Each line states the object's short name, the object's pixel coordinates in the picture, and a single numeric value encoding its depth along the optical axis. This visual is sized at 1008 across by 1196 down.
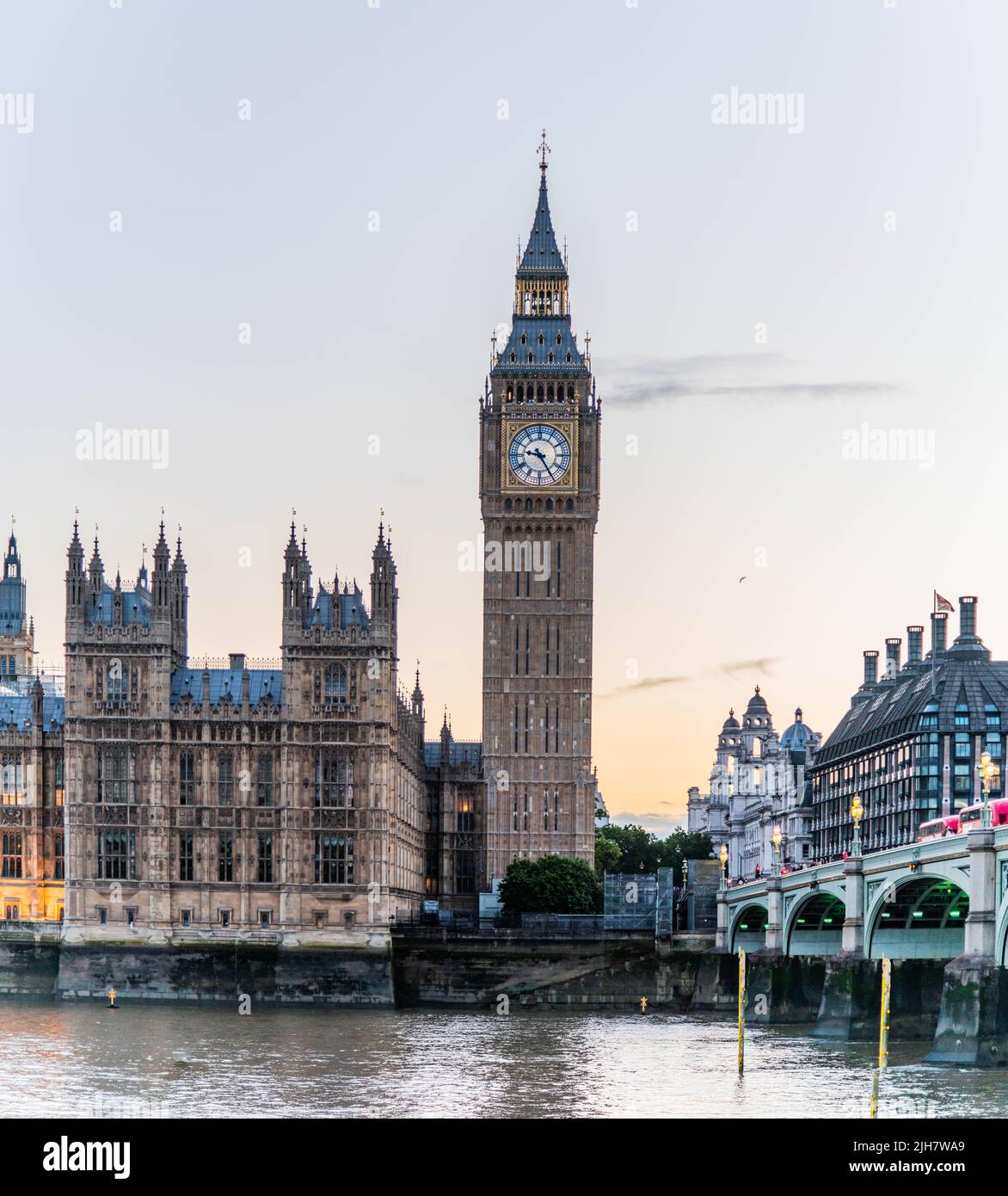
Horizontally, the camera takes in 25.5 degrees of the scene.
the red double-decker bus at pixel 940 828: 91.81
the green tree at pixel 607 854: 187.25
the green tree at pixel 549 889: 143.25
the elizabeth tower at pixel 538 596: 158.12
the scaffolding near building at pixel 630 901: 134.88
